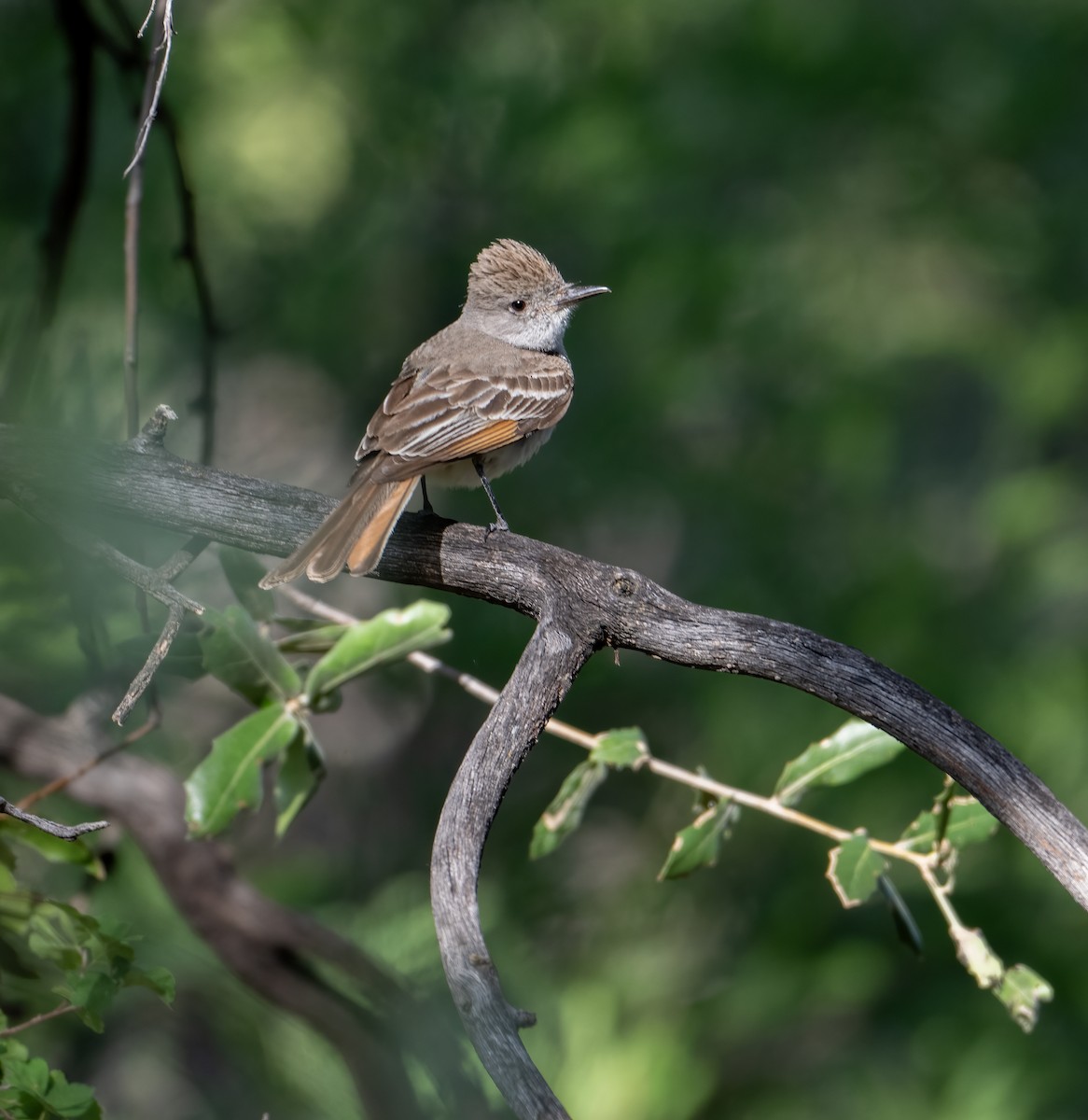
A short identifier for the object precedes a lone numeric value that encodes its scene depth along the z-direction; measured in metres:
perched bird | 5.40
